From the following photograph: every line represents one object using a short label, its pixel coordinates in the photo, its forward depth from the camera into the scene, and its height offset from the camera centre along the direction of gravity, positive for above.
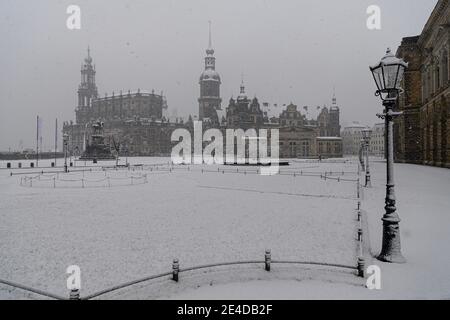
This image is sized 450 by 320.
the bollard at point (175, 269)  6.19 -1.91
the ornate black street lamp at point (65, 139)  40.37 +2.45
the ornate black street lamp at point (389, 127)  7.22 +0.66
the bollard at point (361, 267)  6.32 -1.94
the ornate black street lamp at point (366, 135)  28.12 +1.85
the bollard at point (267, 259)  6.64 -1.88
